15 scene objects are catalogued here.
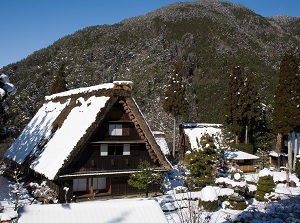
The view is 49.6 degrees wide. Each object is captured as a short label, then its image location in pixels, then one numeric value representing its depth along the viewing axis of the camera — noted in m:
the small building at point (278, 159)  39.62
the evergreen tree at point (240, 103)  37.81
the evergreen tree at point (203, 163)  22.06
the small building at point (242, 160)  33.38
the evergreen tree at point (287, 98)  28.97
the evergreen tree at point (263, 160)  35.58
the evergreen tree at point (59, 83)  40.19
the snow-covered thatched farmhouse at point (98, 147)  18.45
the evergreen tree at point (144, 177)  19.27
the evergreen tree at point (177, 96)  37.47
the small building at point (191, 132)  37.00
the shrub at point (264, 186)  20.95
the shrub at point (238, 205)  18.78
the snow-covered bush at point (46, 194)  15.65
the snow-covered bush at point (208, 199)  17.78
